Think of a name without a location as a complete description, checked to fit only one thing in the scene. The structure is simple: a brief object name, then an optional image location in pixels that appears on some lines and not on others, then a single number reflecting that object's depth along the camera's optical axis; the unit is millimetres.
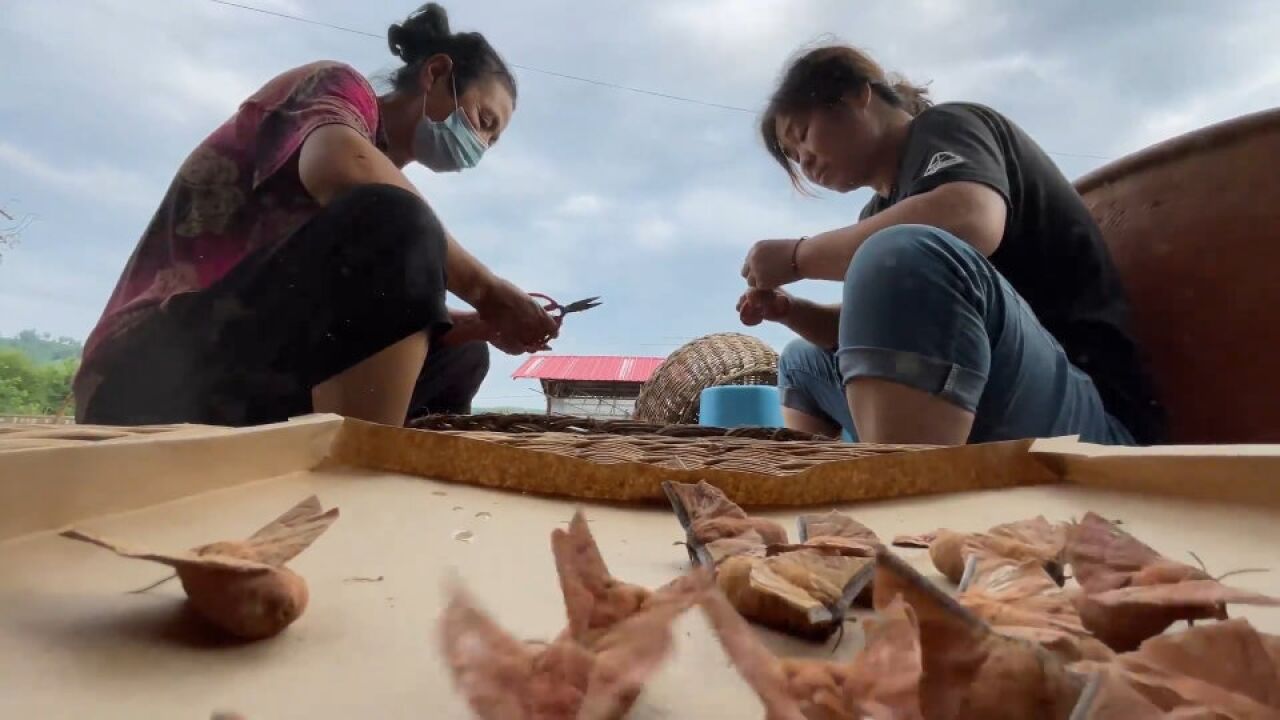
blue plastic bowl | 1209
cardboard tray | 142
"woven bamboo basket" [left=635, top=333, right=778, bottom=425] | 1522
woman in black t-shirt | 550
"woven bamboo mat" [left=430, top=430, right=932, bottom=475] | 349
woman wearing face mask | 598
